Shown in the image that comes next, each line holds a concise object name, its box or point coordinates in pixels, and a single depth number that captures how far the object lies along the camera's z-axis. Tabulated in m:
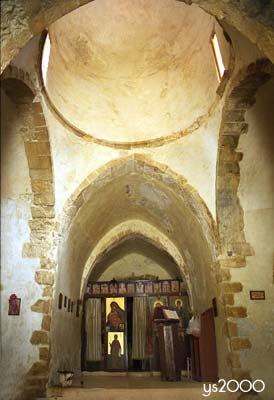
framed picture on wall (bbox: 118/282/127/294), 10.92
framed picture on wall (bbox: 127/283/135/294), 10.95
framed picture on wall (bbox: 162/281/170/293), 10.94
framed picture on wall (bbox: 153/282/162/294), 10.96
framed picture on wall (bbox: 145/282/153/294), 10.99
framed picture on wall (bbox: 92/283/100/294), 10.92
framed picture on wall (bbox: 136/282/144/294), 10.99
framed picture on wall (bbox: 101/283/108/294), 10.89
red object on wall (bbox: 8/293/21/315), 5.70
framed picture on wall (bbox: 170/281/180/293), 10.88
